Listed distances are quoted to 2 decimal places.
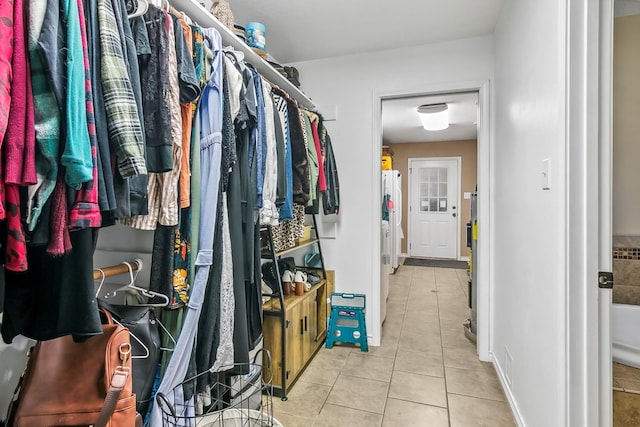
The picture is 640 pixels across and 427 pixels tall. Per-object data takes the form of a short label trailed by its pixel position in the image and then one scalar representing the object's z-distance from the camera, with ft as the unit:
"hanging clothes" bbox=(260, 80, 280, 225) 5.12
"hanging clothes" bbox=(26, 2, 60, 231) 2.05
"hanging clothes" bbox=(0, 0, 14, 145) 1.86
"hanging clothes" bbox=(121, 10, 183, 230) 3.28
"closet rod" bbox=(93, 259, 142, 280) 3.58
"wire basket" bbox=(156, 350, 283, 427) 3.67
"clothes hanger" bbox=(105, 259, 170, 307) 3.68
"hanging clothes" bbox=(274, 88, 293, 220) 6.01
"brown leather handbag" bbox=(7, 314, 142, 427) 2.84
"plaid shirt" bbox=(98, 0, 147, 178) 2.53
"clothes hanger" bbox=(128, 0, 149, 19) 3.05
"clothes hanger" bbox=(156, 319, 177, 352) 3.92
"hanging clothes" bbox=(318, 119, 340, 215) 8.27
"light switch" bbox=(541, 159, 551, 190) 4.23
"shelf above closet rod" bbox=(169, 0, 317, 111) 4.40
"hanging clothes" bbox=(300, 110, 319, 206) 7.00
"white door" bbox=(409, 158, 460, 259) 21.11
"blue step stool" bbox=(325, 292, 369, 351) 8.34
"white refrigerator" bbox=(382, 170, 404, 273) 14.57
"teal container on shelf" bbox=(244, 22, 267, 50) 6.29
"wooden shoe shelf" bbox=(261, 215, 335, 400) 6.20
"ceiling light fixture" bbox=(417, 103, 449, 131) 13.53
